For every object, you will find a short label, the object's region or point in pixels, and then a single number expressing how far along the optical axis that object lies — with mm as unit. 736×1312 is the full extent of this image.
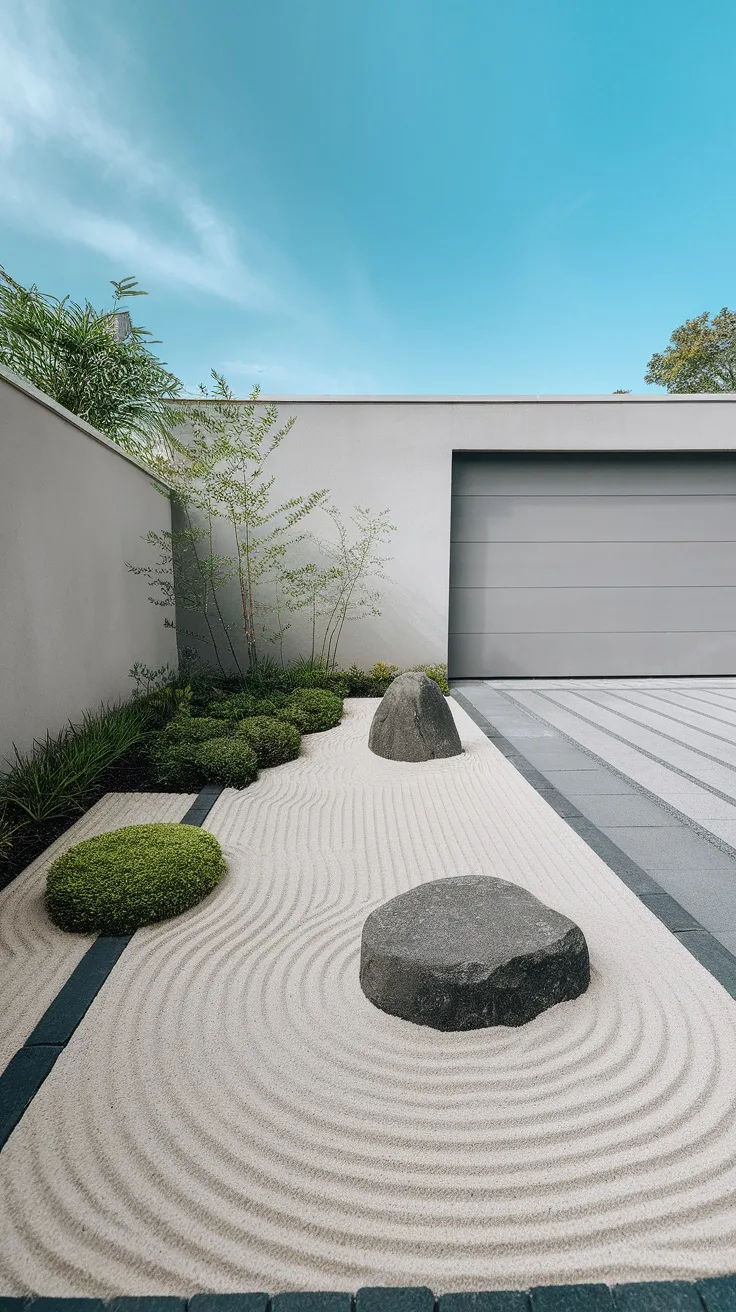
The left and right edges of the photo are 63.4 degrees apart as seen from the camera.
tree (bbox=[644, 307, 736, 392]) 17000
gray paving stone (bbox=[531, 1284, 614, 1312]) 1011
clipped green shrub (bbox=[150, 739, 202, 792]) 3531
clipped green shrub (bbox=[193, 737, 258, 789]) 3590
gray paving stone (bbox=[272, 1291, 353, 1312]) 1010
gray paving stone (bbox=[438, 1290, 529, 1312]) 1011
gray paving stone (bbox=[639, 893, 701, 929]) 2189
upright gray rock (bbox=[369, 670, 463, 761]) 4152
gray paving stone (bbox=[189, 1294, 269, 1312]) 1010
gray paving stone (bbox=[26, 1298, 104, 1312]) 1016
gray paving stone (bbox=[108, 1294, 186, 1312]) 1014
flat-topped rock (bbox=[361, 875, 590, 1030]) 1659
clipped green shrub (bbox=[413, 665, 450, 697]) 6437
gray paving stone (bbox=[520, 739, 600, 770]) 4043
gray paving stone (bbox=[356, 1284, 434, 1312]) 1010
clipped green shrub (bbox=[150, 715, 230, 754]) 4012
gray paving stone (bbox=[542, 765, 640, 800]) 3551
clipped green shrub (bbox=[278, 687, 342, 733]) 4795
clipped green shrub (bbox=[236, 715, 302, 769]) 4027
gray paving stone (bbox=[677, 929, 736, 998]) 1895
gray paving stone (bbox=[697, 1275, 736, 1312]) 1012
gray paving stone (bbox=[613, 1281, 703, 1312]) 1014
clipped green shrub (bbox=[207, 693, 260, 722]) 4801
